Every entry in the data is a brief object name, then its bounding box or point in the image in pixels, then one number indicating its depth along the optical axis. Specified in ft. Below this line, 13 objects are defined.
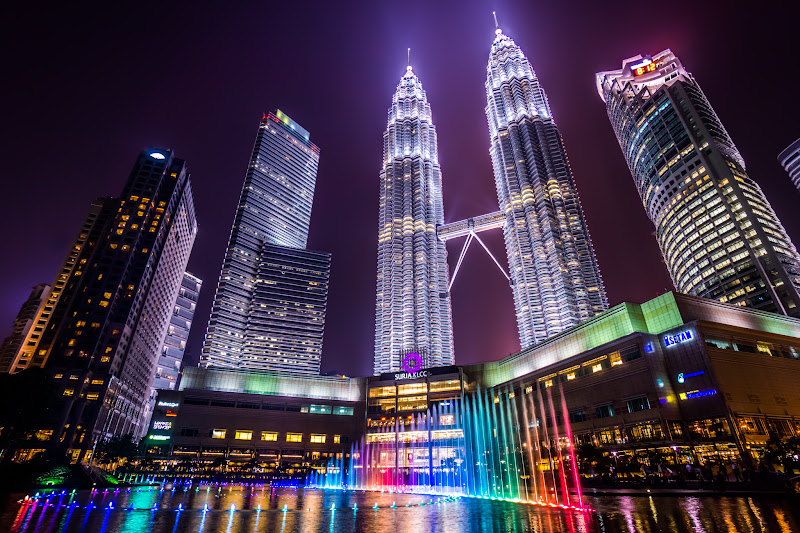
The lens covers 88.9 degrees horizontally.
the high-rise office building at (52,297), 530.84
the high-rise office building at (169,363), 620.08
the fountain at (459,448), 220.23
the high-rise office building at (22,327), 547.08
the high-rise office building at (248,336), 606.96
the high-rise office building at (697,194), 383.24
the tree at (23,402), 168.86
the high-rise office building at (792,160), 547.98
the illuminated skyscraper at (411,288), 545.03
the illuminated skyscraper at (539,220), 462.60
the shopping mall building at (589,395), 208.74
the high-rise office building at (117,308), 346.74
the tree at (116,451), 309.01
